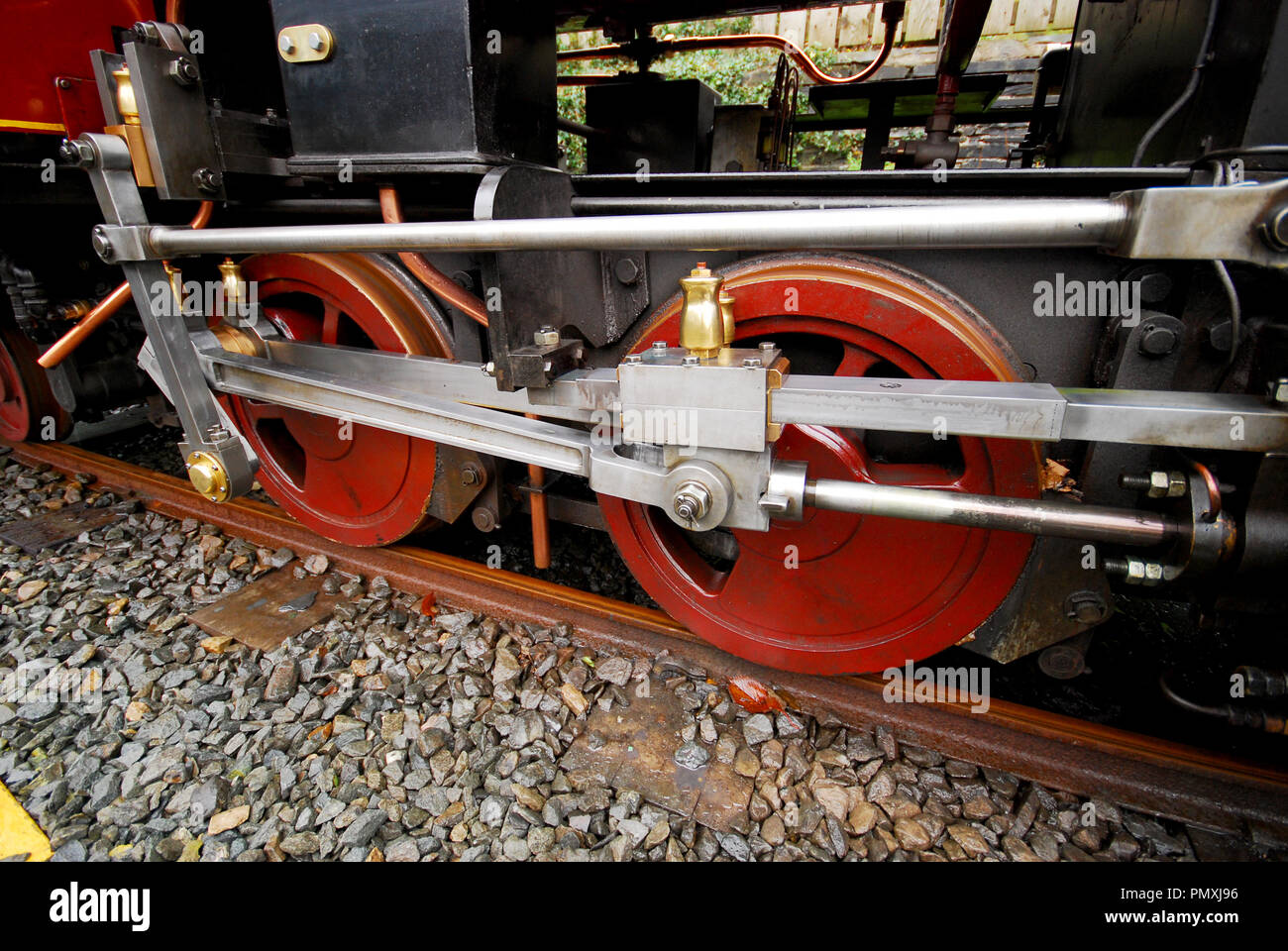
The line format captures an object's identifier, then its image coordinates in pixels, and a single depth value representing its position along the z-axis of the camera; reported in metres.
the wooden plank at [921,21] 8.14
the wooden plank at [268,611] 2.25
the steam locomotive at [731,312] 1.21
